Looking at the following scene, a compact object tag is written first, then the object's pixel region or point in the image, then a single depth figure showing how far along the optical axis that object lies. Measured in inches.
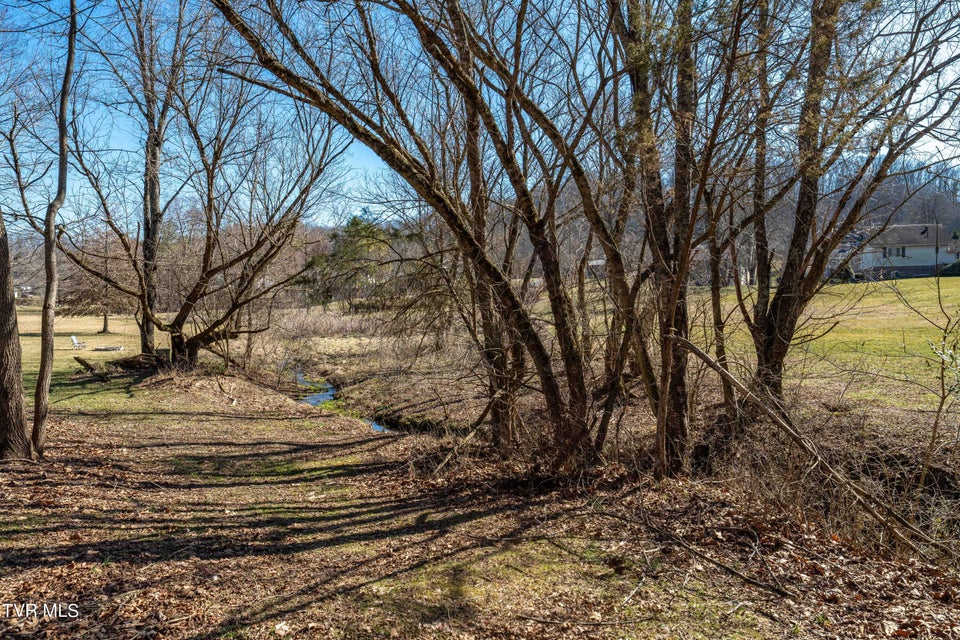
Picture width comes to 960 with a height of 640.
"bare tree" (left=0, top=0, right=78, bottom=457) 256.4
